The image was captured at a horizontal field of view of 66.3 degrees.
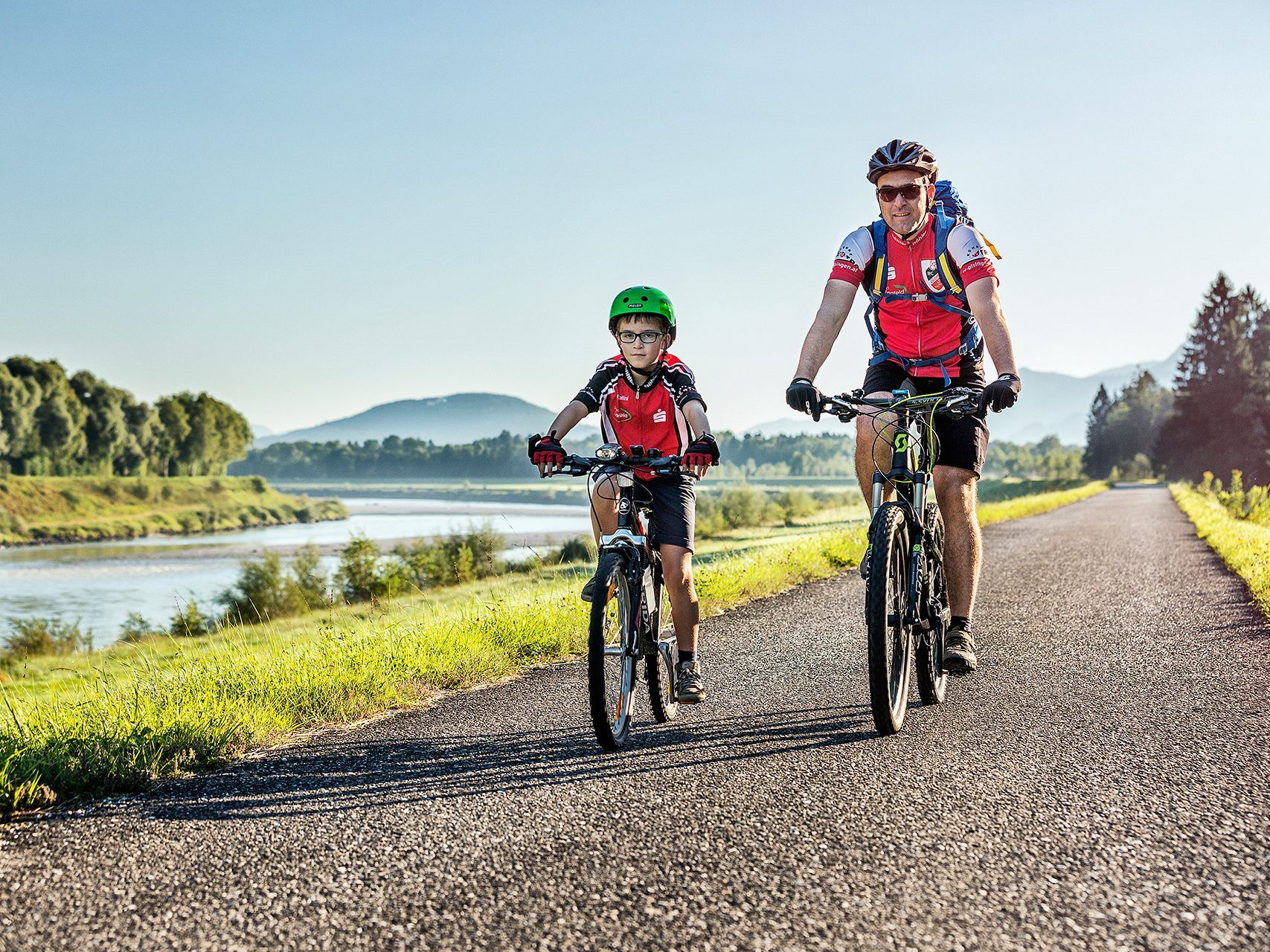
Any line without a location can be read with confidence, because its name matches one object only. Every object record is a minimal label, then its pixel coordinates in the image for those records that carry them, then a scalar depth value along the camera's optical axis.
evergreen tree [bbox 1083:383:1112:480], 111.56
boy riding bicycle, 4.55
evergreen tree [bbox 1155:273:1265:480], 64.31
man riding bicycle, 4.40
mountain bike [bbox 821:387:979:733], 3.91
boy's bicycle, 3.84
